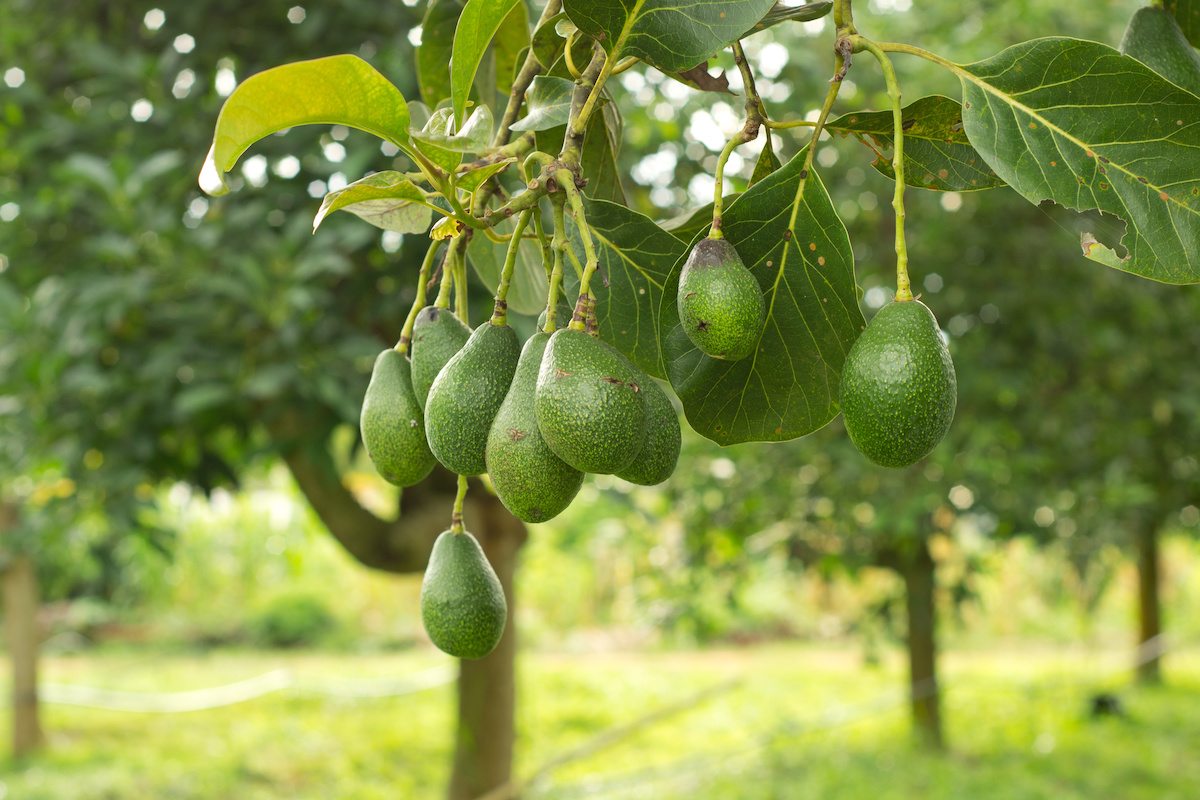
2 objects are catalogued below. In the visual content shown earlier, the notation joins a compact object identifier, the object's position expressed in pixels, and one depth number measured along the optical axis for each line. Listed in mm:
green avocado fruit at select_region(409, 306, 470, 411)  702
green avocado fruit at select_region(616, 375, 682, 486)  649
